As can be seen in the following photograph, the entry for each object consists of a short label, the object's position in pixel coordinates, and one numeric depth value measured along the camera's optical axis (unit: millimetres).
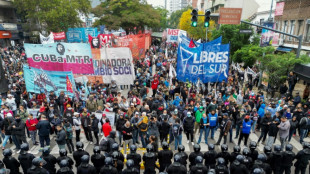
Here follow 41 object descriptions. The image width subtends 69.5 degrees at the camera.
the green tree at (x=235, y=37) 21375
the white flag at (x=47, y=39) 19478
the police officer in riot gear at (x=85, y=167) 5293
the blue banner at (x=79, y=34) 29406
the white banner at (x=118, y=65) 11625
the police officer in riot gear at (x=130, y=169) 5169
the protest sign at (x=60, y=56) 11164
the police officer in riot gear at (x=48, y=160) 5895
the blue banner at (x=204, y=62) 11461
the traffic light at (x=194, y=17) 11314
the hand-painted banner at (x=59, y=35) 23625
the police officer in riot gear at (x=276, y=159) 6129
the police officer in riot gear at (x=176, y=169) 5211
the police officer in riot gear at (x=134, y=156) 5855
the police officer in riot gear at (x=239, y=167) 5404
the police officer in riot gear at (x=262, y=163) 5555
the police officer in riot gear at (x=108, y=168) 5223
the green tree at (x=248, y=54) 17078
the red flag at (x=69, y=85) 10791
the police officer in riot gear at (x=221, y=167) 5375
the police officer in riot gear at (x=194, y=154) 5988
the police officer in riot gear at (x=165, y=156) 6098
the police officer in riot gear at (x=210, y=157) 6047
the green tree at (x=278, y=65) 13820
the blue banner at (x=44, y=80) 10852
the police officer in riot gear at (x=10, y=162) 5780
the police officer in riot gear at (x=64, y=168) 5144
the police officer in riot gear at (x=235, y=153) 6027
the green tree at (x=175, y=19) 92675
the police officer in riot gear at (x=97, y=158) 5902
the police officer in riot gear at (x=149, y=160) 5801
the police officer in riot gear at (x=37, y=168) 5109
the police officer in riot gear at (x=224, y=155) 6238
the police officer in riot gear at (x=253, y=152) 6203
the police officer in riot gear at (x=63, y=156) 5875
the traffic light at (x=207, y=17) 11233
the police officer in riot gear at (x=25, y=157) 5970
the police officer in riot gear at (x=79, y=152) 6102
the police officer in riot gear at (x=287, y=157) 6159
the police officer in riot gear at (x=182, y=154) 6012
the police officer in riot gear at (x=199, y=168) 5285
